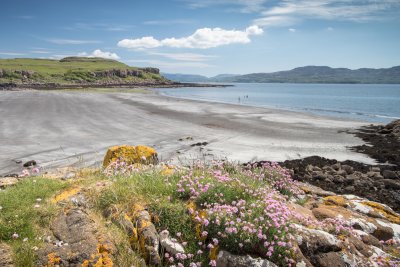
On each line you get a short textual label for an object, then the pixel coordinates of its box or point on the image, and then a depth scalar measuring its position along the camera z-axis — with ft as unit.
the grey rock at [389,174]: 59.98
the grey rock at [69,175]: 27.04
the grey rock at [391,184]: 53.01
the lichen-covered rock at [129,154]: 35.12
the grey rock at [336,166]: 63.42
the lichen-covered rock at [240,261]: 18.37
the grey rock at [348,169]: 61.74
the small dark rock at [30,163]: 57.06
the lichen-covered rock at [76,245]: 16.42
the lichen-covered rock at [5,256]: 15.87
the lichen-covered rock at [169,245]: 18.53
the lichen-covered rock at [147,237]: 18.30
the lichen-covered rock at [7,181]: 24.90
